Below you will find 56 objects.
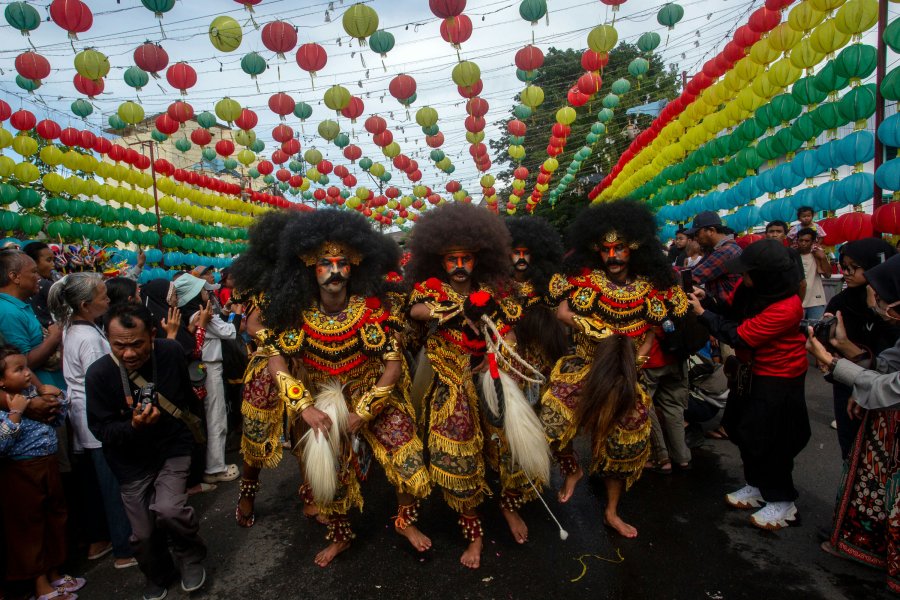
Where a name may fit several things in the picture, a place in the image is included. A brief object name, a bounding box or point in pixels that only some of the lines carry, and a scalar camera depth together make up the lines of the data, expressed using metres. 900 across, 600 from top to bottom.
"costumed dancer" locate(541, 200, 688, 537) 3.49
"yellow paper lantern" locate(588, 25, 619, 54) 7.43
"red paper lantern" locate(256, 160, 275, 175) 14.87
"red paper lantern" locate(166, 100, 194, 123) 8.94
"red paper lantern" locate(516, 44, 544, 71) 8.41
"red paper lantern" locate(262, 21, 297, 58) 6.91
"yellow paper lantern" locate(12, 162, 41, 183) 8.62
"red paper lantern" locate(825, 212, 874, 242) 6.08
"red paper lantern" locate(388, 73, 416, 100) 8.83
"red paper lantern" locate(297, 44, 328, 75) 7.55
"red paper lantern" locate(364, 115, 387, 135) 11.36
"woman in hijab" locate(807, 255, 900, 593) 2.63
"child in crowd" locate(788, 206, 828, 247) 6.82
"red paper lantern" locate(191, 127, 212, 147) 10.96
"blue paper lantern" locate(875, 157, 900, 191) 5.09
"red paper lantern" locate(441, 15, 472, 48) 6.96
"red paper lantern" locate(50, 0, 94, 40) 5.89
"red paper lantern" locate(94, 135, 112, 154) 9.88
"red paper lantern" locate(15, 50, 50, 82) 7.19
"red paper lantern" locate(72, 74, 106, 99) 7.45
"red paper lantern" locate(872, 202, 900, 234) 5.26
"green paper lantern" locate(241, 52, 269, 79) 7.91
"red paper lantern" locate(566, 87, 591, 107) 9.62
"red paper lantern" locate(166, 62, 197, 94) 7.77
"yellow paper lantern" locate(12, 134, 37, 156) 8.51
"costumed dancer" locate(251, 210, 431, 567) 3.31
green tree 21.39
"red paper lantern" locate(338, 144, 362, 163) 13.45
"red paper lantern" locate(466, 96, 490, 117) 9.93
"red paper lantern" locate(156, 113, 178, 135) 9.52
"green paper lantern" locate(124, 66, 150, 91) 8.09
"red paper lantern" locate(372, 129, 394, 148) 11.53
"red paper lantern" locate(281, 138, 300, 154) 11.94
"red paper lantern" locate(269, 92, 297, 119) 9.98
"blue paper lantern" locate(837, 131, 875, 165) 5.82
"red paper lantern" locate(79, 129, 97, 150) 9.60
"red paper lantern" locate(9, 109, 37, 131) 8.83
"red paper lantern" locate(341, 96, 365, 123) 9.51
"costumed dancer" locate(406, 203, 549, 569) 3.40
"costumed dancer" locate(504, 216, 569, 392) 4.56
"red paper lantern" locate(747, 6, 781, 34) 6.97
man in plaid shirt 4.92
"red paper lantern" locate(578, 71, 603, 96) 8.99
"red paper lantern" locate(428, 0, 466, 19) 6.62
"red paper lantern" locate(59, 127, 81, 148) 9.55
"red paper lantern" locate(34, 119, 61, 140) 9.34
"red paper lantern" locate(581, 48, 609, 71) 8.28
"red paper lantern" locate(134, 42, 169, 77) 7.09
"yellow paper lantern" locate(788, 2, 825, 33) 5.85
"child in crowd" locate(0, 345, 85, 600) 2.93
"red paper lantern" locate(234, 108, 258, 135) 10.27
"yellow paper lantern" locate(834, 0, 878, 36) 5.21
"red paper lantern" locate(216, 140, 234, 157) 11.43
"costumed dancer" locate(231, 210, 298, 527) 3.77
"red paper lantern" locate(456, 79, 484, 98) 8.25
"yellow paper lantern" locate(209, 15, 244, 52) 6.49
